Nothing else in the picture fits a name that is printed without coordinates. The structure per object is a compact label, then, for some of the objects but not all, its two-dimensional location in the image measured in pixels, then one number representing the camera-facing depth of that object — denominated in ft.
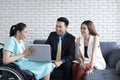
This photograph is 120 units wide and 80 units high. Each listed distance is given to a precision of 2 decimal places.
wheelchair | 9.81
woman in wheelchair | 10.56
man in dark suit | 12.37
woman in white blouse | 11.75
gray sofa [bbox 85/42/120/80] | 10.84
